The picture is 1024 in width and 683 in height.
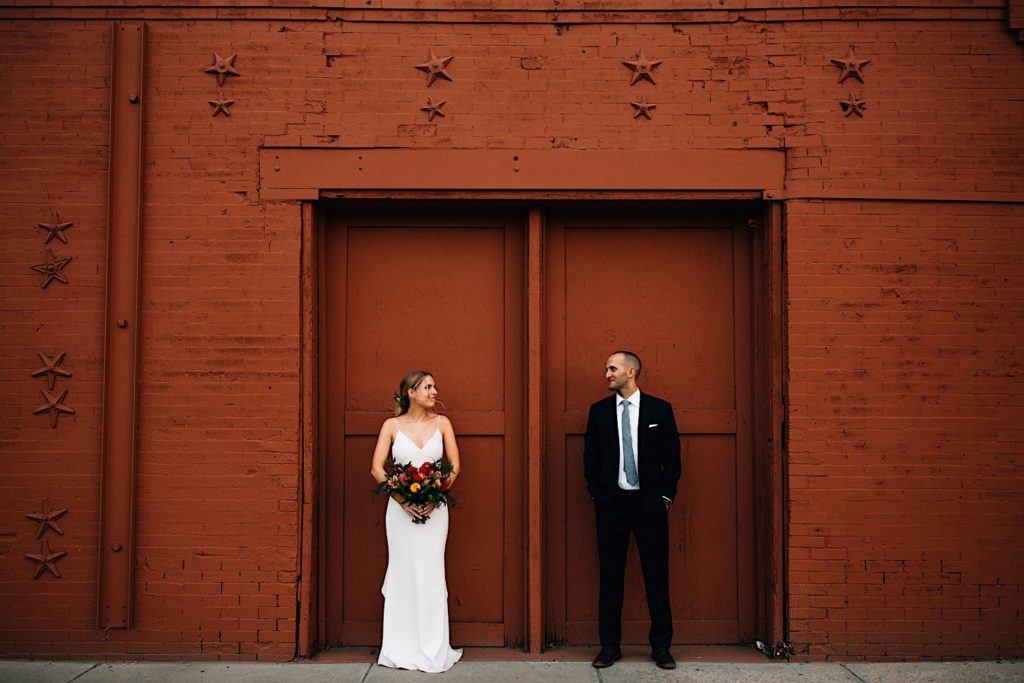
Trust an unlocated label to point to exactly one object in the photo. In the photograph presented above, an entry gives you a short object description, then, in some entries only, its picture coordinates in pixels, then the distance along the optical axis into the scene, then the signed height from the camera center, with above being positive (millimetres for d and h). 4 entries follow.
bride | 5570 -1156
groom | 5551 -646
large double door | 6117 +67
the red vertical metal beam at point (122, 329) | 5699 +405
